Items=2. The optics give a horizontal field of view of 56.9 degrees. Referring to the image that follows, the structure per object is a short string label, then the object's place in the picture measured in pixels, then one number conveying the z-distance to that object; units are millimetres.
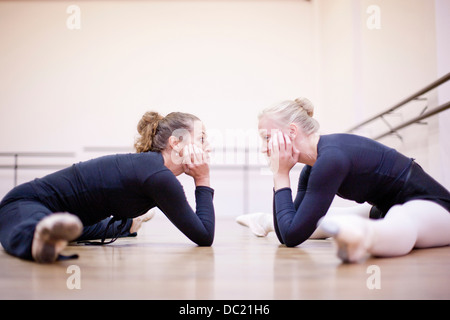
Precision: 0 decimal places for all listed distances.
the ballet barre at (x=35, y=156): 4324
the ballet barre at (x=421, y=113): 1711
